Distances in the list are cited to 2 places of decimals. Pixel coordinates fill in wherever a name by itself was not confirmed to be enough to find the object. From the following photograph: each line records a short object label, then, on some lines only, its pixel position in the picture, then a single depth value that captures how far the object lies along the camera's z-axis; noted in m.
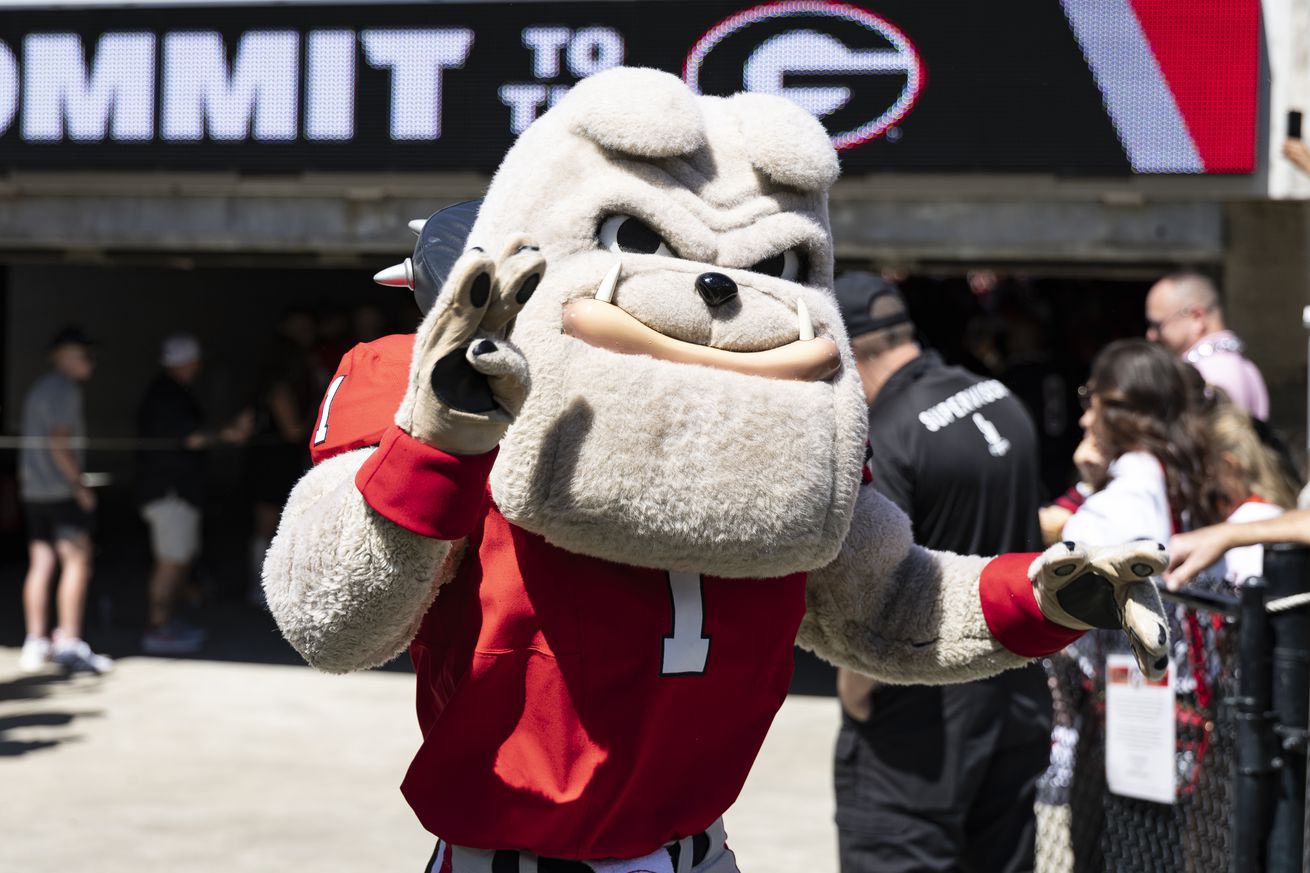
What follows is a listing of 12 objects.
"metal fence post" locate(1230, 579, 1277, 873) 3.19
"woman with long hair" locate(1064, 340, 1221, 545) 3.94
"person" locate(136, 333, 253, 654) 8.52
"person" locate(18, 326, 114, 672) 7.86
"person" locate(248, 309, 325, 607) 9.70
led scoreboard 6.45
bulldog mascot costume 1.95
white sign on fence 3.72
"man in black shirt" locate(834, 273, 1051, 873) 3.55
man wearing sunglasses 5.55
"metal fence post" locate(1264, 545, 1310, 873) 3.17
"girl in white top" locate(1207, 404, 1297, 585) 4.13
